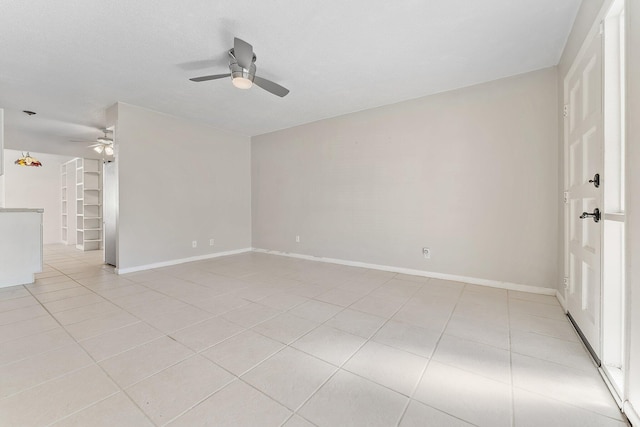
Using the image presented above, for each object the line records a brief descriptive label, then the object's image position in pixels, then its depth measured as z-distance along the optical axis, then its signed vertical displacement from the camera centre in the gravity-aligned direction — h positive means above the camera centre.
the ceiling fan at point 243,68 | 2.26 +1.40
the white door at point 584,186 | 1.69 +0.22
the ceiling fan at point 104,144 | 4.92 +1.39
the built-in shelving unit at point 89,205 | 6.17 +0.19
